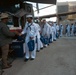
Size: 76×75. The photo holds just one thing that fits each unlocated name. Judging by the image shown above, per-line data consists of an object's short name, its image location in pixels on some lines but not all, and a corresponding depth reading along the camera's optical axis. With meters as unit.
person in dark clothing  2.78
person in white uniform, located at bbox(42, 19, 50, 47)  5.07
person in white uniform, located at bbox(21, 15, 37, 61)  3.34
